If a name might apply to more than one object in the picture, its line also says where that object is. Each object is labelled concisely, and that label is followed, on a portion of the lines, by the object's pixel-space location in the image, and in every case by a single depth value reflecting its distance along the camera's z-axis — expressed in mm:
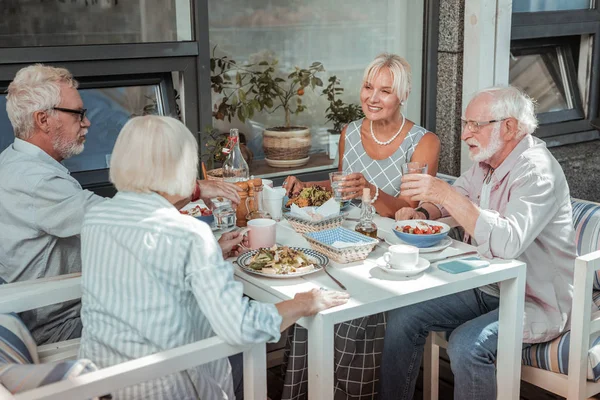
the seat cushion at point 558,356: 2250
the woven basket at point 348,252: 2189
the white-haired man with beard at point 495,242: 2264
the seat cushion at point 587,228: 2600
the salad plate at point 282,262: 2082
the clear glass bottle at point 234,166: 2711
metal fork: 2016
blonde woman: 3078
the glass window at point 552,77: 4547
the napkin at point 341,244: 2198
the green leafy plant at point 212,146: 3312
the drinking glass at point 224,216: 2527
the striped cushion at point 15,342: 1826
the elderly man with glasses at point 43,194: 2270
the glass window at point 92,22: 3080
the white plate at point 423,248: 2283
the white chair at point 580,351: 2182
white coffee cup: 2084
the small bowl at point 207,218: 2554
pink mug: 2312
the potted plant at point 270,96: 3684
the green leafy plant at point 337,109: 4066
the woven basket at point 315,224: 2492
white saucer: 2070
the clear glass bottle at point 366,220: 2418
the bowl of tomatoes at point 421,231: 2305
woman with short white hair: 1721
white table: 1876
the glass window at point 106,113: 3312
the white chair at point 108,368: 1516
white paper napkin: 2539
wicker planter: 3871
